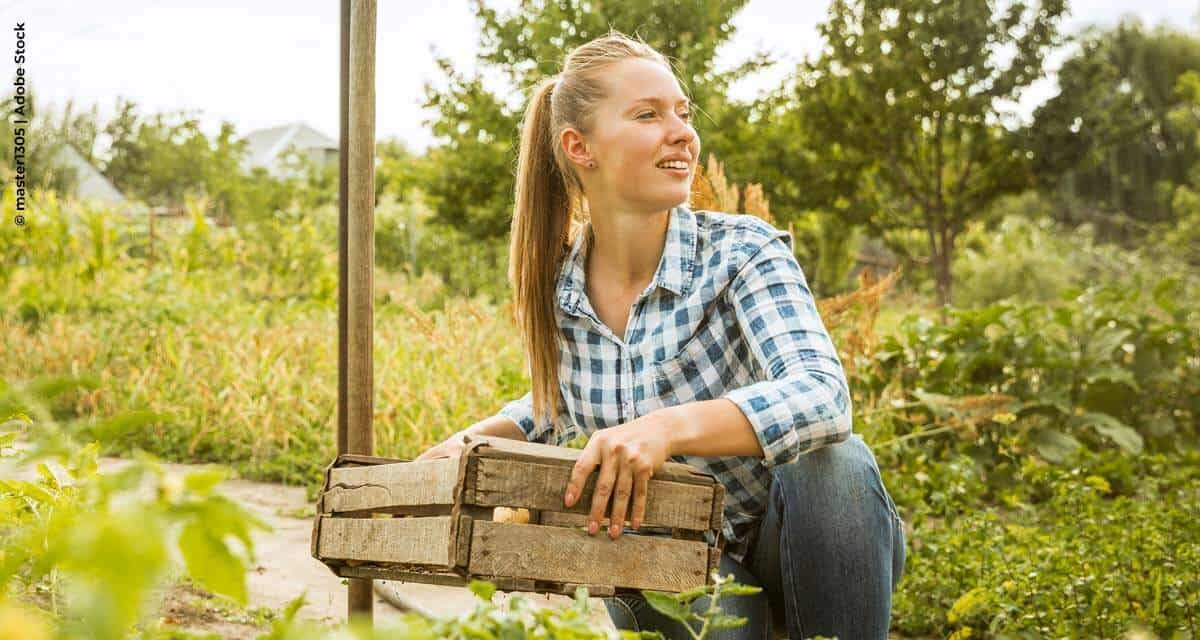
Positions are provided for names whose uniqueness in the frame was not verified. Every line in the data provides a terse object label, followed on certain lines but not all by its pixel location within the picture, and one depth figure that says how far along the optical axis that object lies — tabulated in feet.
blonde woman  5.51
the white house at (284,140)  132.87
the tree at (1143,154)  80.69
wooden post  6.23
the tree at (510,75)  31.48
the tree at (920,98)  46.19
